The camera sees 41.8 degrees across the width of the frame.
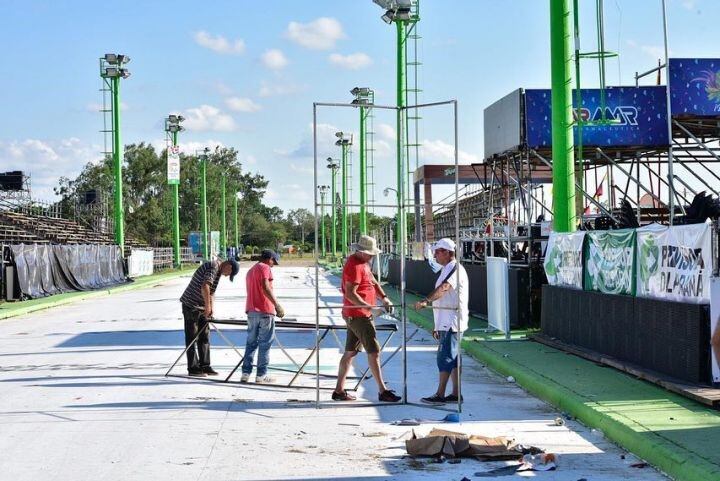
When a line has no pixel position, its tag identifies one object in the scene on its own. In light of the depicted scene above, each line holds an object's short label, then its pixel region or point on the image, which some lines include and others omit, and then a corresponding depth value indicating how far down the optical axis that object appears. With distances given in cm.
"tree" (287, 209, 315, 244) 17382
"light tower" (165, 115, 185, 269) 6072
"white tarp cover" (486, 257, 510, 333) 1680
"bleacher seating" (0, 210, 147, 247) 4996
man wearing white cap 1085
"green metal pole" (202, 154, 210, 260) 7719
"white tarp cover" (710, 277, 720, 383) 1002
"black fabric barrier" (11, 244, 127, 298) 3478
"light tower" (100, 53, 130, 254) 5181
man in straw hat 1097
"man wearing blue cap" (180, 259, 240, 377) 1334
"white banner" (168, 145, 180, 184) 6050
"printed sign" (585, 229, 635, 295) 1302
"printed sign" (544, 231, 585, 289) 1562
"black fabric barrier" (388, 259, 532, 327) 1908
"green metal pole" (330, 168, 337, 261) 7636
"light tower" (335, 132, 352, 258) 6294
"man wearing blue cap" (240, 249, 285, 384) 1280
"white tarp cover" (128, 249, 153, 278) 5670
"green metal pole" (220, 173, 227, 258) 9738
